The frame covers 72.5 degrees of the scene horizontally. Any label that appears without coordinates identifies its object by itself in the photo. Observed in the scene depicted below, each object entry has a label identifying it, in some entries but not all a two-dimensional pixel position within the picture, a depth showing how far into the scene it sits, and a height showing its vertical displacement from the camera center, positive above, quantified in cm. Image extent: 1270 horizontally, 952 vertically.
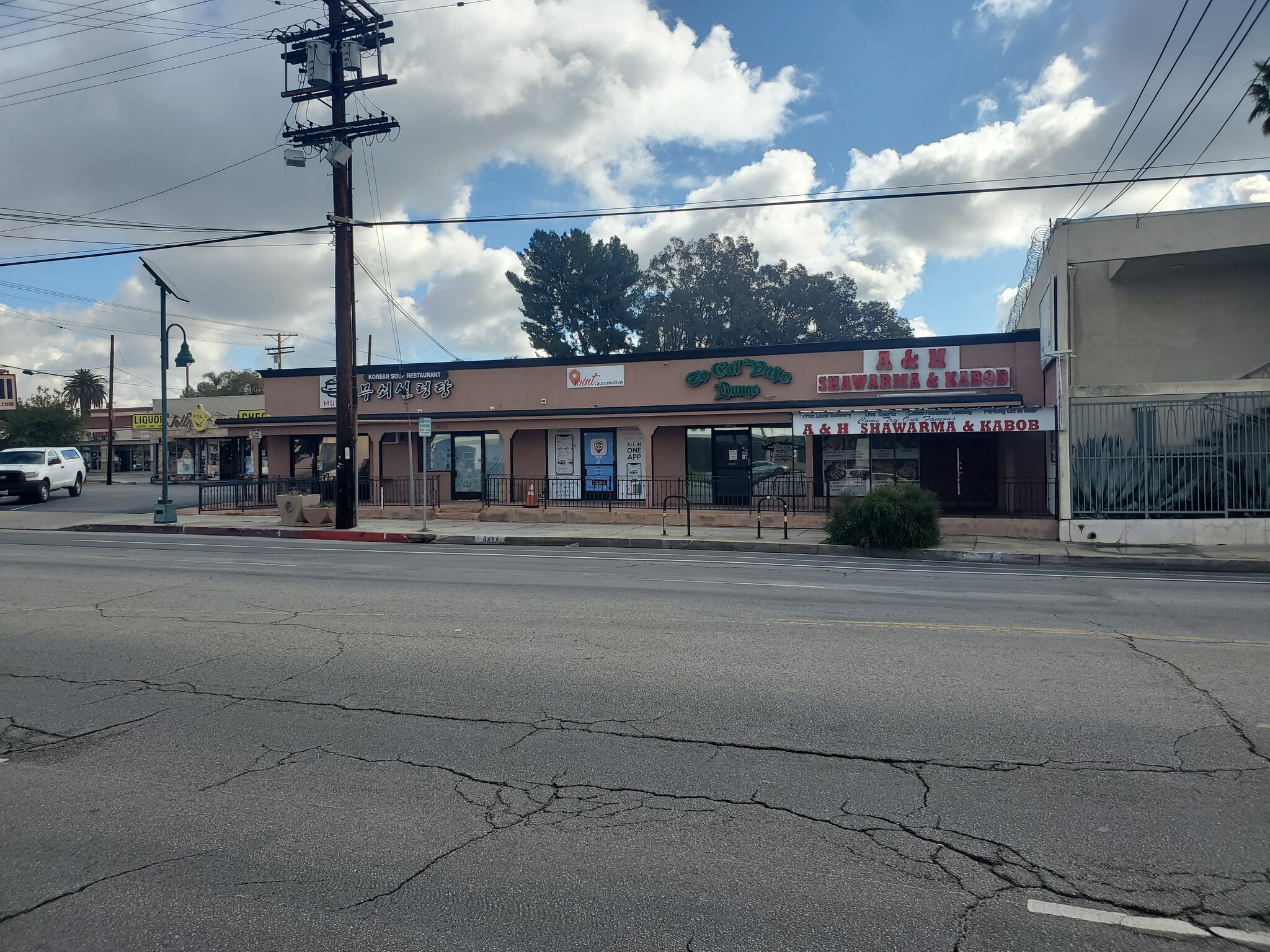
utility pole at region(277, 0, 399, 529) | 2142 +896
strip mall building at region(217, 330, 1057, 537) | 2269 +150
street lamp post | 2406 +363
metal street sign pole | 2108 +142
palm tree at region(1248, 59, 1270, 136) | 1909 +852
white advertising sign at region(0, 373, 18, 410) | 6388 +740
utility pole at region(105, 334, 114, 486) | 4612 +268
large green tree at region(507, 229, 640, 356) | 5866 +1321
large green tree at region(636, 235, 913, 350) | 5934 +1215
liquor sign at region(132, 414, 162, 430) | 5141 +399
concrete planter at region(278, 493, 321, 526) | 2345 -56
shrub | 1766 -81
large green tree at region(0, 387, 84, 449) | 4947 +373
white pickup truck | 3067 +66
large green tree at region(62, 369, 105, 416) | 7081 +834
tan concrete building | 1791 +263
